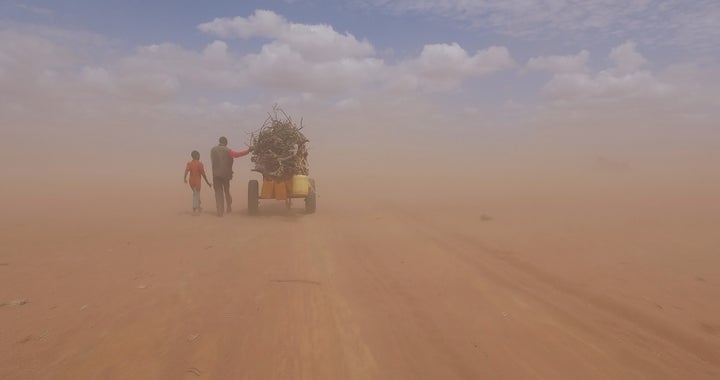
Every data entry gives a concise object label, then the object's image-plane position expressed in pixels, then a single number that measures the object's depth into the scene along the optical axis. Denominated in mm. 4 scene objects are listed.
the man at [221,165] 11867
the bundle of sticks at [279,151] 11578
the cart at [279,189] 11609
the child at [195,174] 12234
